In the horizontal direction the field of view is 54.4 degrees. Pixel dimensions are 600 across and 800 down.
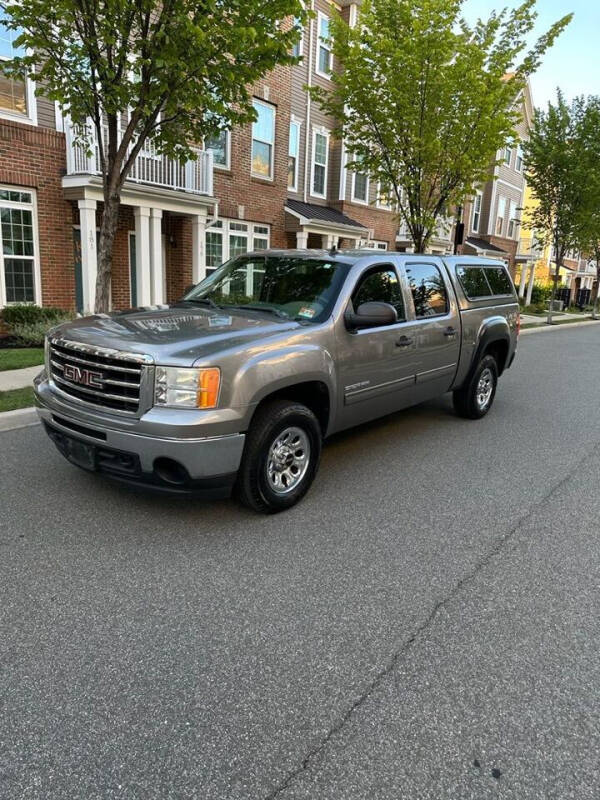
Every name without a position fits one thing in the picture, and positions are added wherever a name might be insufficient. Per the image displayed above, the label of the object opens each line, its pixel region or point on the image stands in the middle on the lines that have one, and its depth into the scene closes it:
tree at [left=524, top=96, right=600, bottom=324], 20.97
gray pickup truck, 3.63
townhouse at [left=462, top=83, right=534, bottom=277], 32.44
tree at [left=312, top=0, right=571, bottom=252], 11.47
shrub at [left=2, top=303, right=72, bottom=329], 11.33
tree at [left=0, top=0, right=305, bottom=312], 6.29
